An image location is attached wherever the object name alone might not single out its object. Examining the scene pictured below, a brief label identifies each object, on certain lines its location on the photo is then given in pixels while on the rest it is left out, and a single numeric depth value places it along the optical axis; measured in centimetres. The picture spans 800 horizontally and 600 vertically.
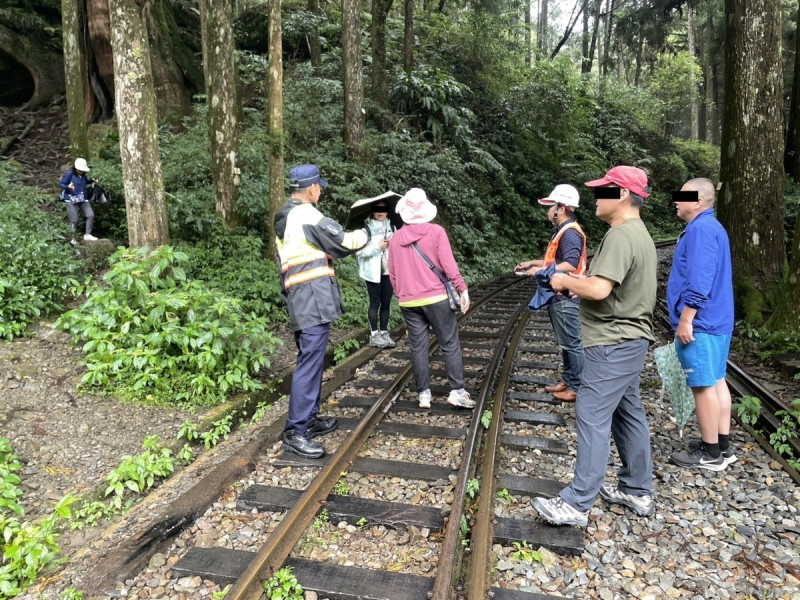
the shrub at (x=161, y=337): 531
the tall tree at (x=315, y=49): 1725
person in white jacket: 709
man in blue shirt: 367
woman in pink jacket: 500
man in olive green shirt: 305
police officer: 418
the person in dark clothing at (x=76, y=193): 874
